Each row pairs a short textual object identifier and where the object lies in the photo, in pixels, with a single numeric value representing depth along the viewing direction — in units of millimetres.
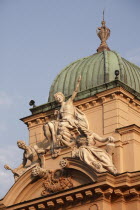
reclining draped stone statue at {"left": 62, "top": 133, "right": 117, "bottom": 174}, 30391
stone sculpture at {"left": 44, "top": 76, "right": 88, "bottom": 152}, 32531
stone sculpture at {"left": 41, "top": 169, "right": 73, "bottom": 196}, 31109
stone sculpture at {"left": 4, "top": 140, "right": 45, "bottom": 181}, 33094
